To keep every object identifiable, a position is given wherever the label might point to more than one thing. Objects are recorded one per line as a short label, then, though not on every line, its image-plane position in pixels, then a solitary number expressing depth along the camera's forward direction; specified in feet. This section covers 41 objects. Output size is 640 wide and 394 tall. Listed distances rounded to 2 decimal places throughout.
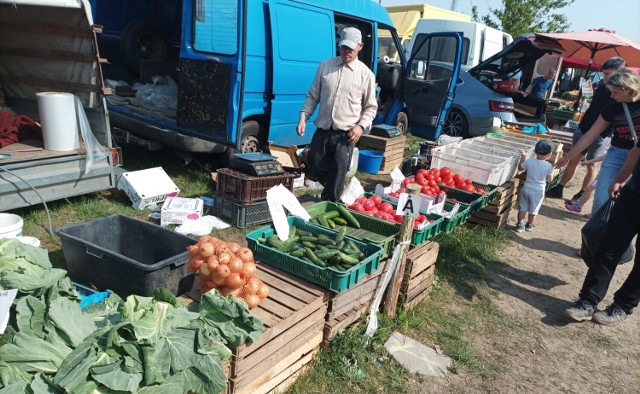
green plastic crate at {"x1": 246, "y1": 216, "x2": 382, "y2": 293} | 9.42
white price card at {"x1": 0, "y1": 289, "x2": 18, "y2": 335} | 6.23
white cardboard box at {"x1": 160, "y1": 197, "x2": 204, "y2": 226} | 15.67
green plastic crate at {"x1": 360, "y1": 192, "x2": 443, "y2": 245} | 12.21
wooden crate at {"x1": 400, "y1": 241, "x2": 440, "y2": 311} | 12.08
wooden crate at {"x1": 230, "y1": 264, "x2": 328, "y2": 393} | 7.64
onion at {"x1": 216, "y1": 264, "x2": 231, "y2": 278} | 7.96
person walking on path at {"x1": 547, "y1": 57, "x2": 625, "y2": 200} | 20.95
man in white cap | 15.08
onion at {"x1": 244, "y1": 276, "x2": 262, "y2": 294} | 8.43
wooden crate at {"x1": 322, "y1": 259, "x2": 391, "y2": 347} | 9.80
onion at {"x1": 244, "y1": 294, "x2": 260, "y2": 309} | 8.36
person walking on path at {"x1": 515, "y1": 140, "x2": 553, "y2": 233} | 18.92
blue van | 17.80
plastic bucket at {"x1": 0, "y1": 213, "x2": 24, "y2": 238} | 10.91
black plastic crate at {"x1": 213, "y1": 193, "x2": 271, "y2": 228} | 16.17
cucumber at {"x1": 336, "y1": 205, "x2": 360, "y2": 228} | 12.73
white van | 44.24
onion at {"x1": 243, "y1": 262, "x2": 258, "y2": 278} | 8.34
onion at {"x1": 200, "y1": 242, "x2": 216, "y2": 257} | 8.27
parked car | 33.24
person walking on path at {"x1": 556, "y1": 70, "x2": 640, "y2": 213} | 13.76
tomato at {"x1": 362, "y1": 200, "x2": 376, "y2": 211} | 13.76
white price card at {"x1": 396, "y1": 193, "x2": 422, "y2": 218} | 10.43
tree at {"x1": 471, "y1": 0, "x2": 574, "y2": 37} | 82.23
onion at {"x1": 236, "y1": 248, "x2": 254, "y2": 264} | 8.53
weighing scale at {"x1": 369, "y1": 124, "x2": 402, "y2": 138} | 26.81
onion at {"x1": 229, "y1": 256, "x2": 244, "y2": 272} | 8.11
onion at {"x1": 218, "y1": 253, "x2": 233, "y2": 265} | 8.10
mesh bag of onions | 8.05
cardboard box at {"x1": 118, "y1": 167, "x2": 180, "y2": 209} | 16.85
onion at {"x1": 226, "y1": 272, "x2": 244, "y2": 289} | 8.04
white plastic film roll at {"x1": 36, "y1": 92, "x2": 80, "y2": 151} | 14.98
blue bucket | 25.45
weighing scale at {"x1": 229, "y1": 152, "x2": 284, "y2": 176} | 16.47
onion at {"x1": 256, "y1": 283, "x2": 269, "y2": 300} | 8.65
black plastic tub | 8.80
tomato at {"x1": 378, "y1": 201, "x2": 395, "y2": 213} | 13.84
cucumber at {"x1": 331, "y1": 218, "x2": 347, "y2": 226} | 12.98
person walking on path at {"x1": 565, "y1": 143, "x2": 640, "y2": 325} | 12.09
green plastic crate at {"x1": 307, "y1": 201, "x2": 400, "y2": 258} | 11.40
